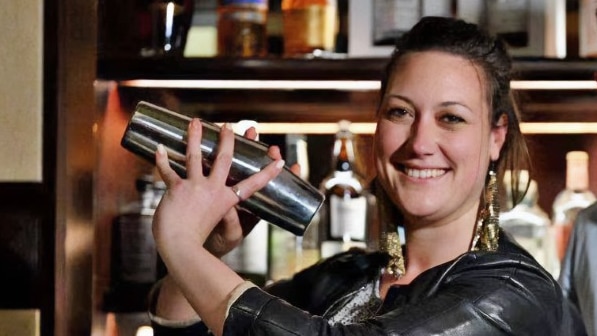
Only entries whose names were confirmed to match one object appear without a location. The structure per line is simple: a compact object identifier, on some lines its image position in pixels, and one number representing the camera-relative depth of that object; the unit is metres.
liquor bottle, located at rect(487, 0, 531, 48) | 1.78
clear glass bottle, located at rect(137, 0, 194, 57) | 1.80
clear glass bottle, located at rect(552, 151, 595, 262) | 1.88
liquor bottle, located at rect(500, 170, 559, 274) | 1.87
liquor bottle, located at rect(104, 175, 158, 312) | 1.83
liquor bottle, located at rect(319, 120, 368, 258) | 1.88
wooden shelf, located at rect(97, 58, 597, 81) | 1.73
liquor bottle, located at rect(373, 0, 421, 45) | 1.80
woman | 1.19
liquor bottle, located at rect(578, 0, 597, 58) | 1.75
